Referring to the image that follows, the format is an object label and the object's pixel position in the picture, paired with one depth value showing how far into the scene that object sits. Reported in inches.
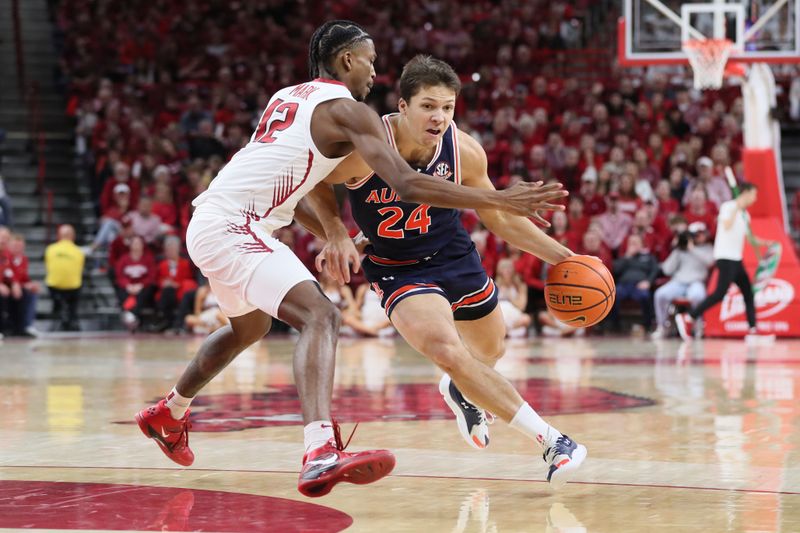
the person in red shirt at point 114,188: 710.5
